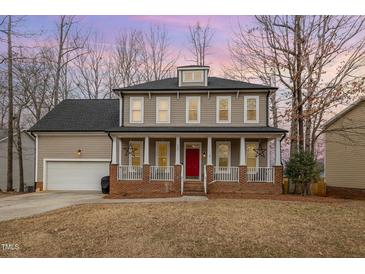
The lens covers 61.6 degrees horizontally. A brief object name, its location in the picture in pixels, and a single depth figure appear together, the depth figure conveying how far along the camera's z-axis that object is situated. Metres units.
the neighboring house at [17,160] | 20.92
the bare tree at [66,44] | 12.65
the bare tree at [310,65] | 13.85
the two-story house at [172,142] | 12.66
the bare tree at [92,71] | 13.85
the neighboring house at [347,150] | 13.90
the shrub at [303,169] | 12.62
